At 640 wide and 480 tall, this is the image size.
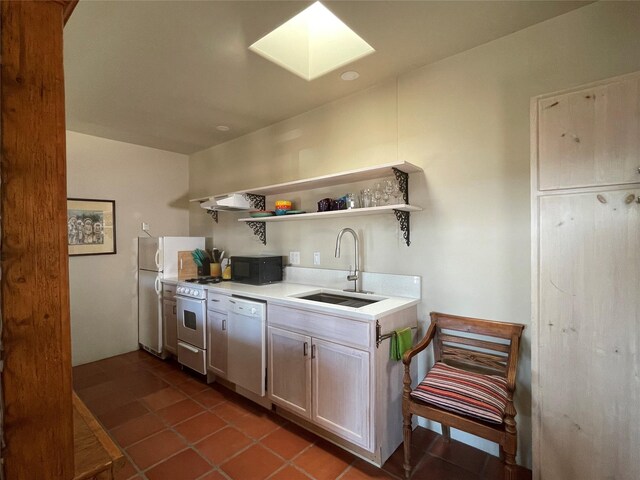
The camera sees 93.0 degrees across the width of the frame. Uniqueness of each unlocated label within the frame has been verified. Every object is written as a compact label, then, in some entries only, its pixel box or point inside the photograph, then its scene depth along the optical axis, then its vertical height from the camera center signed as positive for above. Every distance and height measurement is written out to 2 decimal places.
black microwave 2.91 -0.31
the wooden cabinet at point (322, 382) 1.81 -0.96
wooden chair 1.47 -0.83
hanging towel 1.87 -0.67
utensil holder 3.61 -0.38
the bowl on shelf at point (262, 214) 3.01 +0.24
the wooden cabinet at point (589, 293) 1.29 -0.27
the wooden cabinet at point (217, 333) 2.69 -0.87
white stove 2.89 -0.86
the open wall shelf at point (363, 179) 2.11 +0.46
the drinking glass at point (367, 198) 2.37 +0.30
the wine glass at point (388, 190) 2.29 +0.35
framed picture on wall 3.35 +0.16
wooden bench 0.76 -0.57
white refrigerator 3.43 -0.41
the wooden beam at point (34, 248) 0.64 -0.02
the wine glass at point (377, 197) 2.33 +0.30
